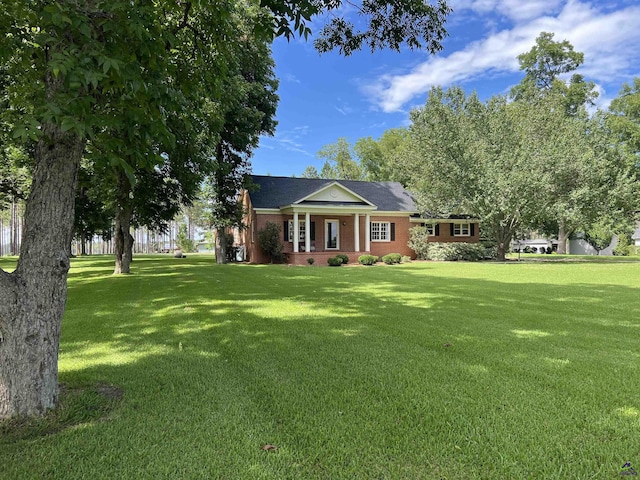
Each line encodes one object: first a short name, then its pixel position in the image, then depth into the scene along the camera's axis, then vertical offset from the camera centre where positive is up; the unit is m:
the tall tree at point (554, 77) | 35.81 +17.36
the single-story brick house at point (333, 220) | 23.44 +1.38
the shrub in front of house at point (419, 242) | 25.38 -0.25
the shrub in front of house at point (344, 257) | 21.68 -1.05
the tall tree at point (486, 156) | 22.64 +5.28
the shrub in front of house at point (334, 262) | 20.98 -1.26
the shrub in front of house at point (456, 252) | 24.11 -0.95
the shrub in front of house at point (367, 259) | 21.53 -1.18
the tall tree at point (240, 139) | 21.06 +6.31
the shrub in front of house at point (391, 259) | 22.02 -1.21
